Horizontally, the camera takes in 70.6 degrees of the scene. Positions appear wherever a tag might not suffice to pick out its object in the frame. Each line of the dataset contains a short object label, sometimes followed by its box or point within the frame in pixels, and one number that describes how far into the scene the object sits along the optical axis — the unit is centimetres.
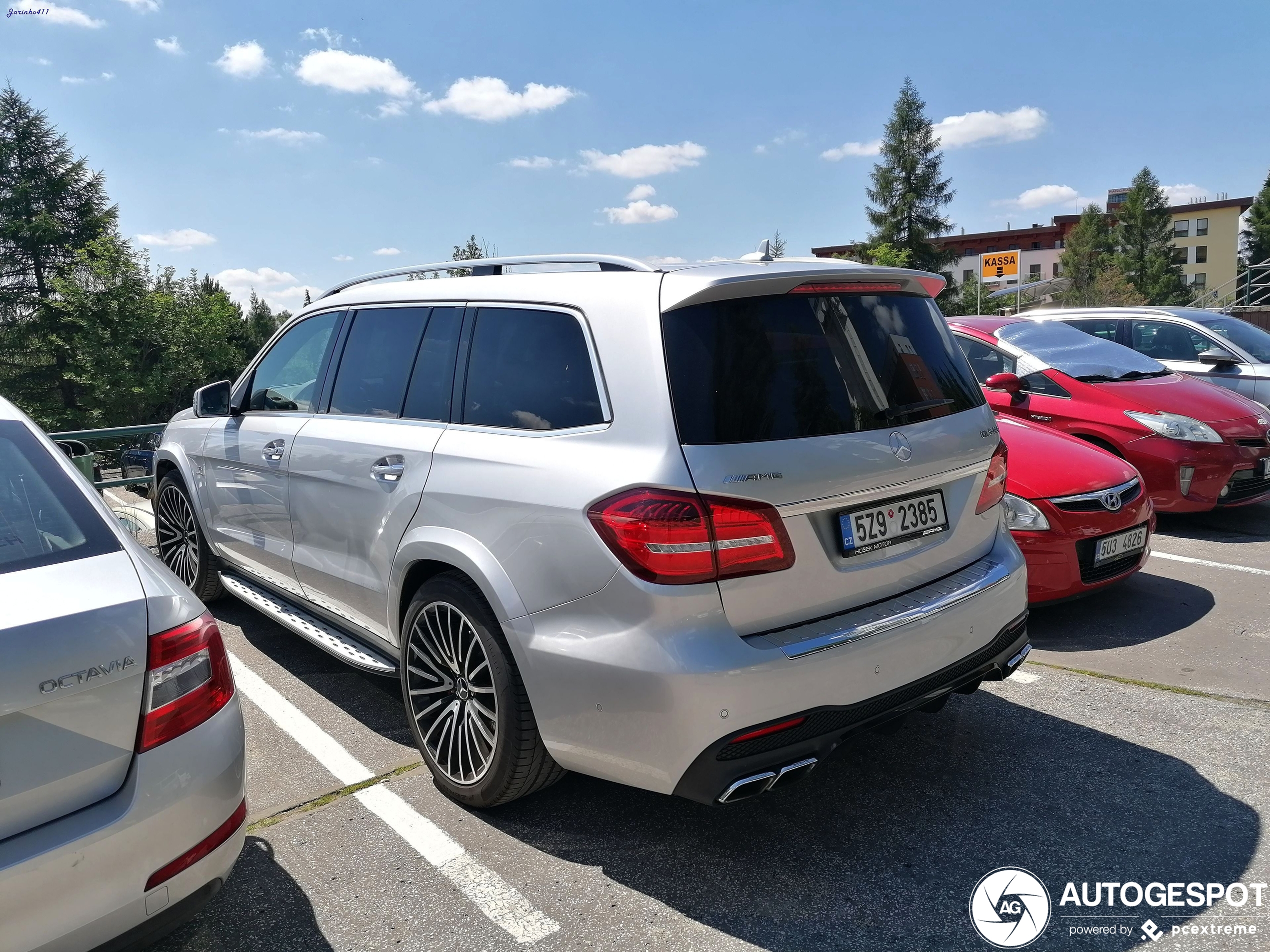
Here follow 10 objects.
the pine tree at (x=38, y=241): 5138
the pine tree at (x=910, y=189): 5844
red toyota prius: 674
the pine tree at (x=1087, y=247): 6975
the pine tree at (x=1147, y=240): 6881
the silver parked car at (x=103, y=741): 184
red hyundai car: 468
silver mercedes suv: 242
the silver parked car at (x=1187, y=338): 922
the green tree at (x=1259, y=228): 7500
